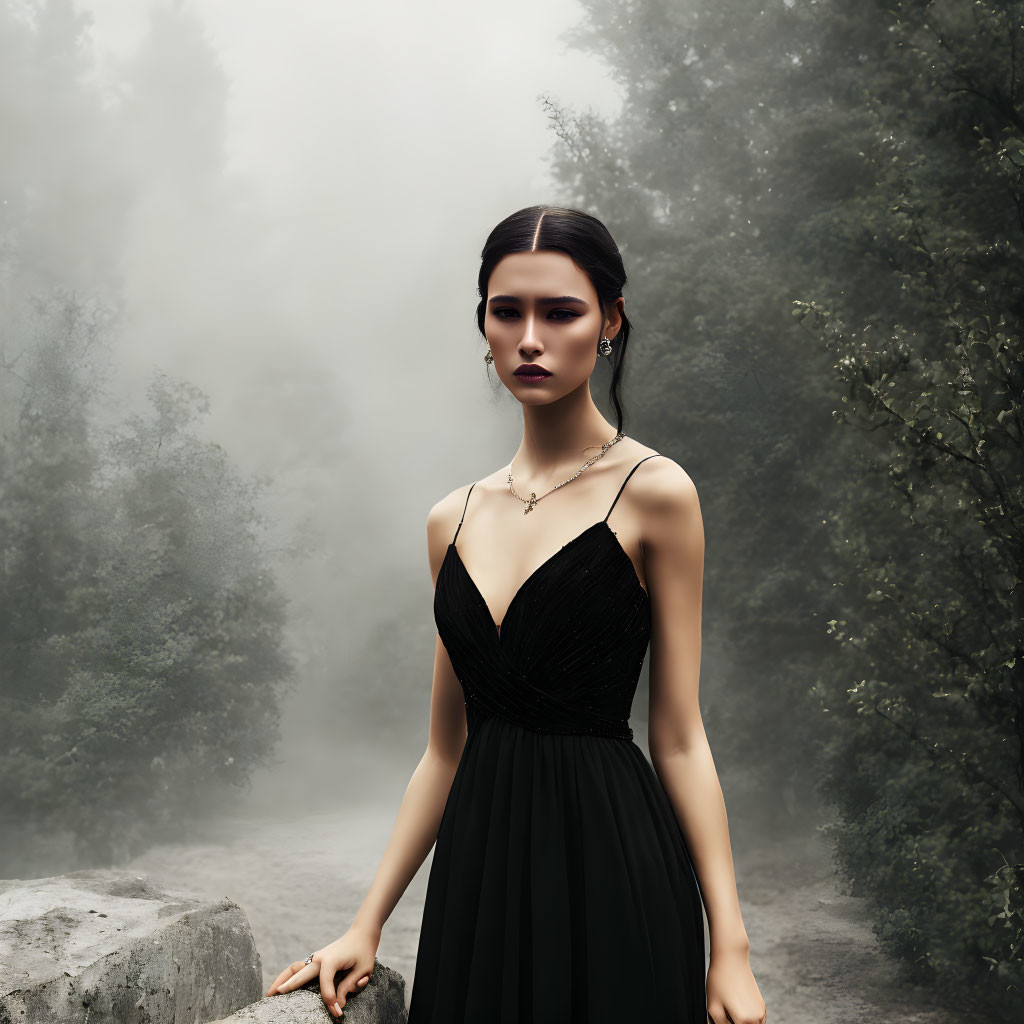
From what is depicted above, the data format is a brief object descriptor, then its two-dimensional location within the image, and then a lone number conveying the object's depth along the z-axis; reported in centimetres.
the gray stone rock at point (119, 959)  240
